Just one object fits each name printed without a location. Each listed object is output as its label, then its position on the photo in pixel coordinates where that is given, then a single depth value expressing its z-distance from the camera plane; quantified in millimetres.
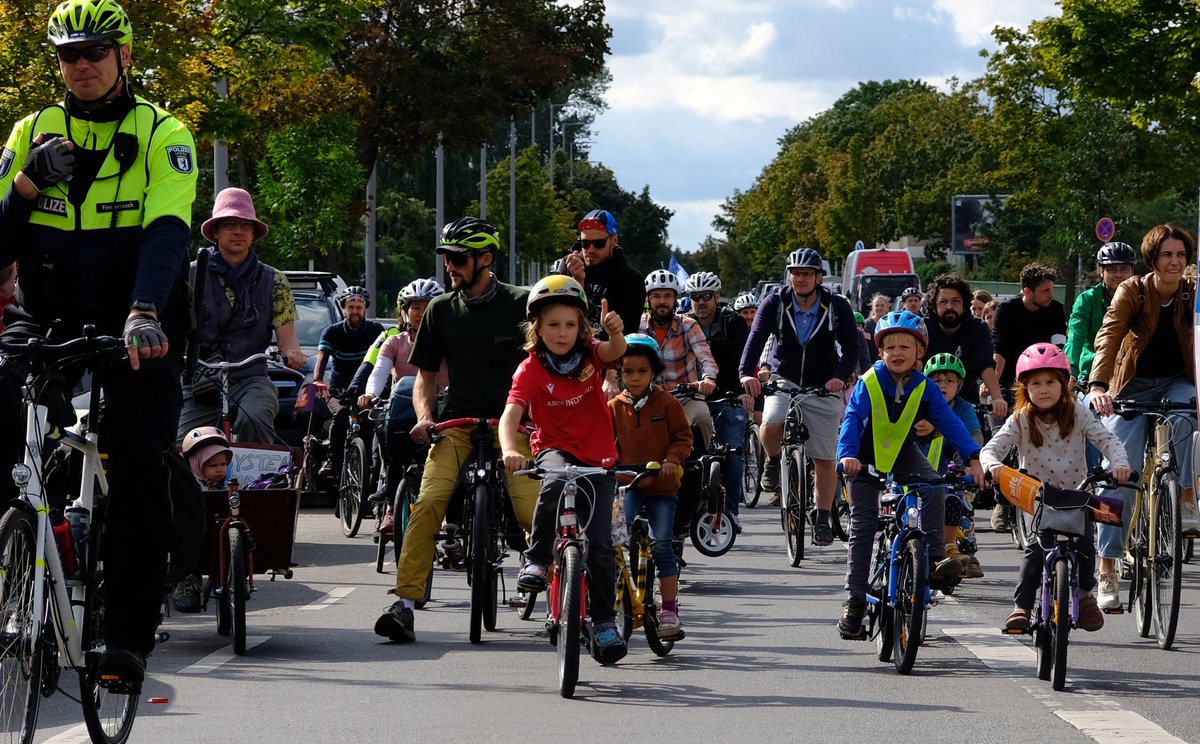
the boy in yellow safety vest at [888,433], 15895
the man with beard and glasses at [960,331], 25888
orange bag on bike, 14955
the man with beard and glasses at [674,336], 23400
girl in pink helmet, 15729
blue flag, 33310
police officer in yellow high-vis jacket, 10643
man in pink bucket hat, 17885
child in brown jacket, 17263
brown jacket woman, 18673
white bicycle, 9627
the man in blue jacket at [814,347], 24257
